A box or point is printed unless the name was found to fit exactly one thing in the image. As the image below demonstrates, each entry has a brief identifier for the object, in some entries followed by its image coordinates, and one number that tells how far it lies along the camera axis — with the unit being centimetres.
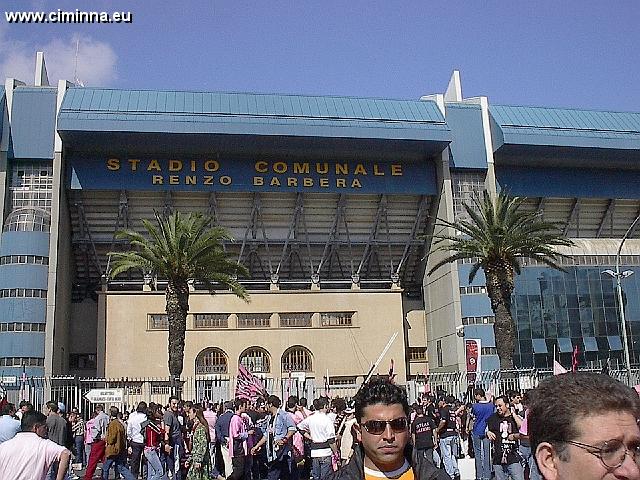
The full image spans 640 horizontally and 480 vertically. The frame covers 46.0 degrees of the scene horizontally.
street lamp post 2816
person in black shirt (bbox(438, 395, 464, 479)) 1530
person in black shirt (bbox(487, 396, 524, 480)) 1205
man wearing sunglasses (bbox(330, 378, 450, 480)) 367
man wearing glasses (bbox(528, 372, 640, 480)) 210
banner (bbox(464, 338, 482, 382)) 2933
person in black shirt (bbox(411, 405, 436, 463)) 1346
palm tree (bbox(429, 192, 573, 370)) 3105
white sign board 2281
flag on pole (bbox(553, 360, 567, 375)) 1418
